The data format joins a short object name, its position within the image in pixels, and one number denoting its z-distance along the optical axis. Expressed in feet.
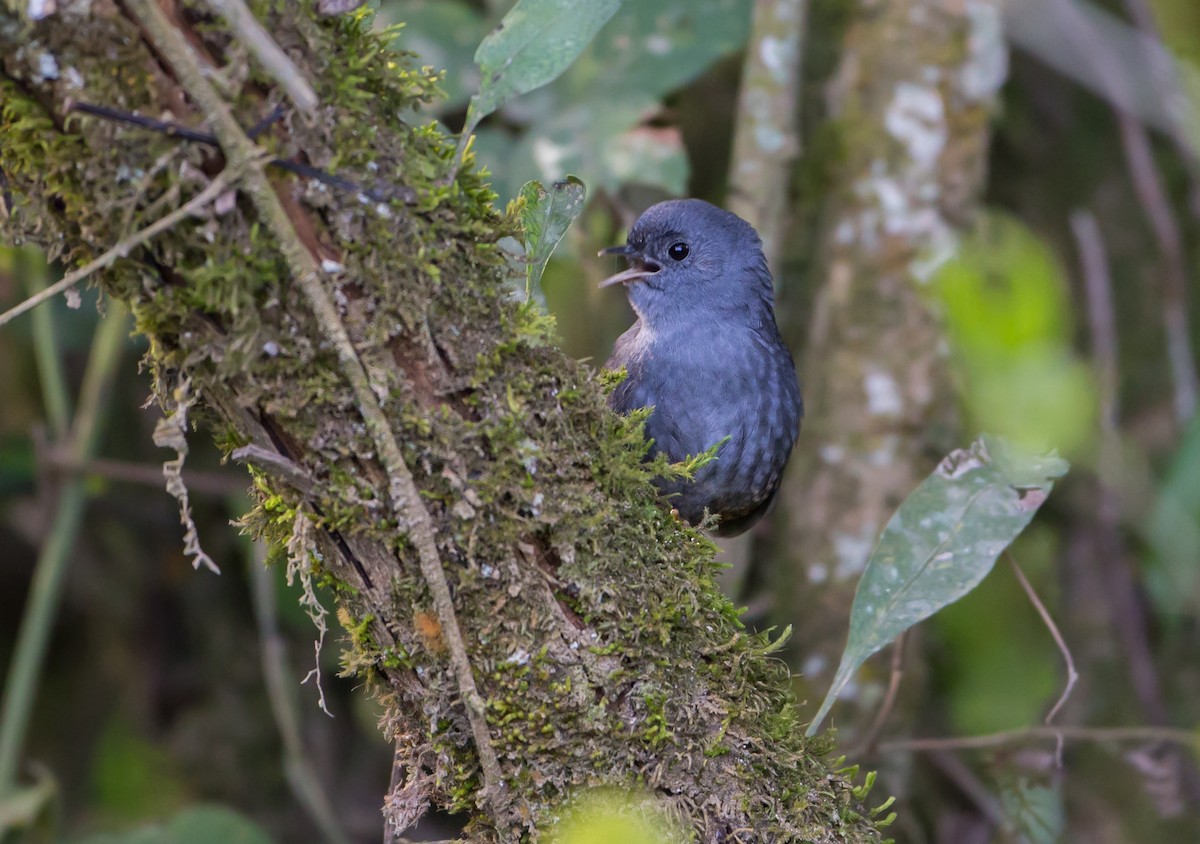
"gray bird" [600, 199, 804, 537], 20.88
